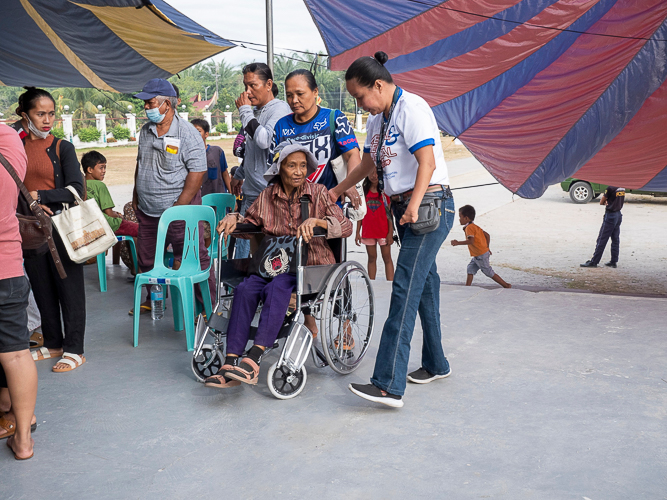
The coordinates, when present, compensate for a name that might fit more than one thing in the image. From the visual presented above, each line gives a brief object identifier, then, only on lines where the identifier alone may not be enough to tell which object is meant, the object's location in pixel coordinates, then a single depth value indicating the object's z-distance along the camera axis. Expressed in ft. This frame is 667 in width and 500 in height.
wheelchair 10.67
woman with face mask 11.82
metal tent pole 21.70
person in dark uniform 25.14
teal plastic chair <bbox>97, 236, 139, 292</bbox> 18.49
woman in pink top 8.54
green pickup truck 48.98
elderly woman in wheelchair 10.77
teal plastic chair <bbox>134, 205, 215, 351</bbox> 13.35
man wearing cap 14.48
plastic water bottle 15.57
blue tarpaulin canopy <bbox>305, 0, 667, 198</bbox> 18.22
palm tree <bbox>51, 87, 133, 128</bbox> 137.08
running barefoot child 20.79
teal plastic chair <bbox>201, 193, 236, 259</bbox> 16.97
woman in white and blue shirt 9.98
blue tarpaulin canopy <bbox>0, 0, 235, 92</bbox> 19.07
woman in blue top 12.53
